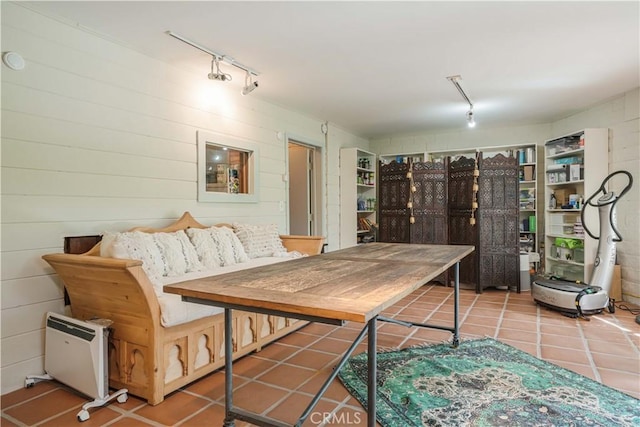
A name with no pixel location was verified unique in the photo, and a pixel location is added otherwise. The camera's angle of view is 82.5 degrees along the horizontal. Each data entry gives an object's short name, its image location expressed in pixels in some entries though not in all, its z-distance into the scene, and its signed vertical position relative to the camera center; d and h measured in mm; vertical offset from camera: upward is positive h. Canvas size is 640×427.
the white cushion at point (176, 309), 2193 -623
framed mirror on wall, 3781 +463
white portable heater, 2150 -913
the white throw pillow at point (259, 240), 3734 -323
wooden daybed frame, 2121 -754
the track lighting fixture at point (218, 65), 2965 +1366
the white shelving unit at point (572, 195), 4793 +172
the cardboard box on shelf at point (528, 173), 5824 +544
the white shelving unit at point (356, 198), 6277 +179
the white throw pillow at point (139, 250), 2432 -275
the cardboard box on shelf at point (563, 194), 5434 +189
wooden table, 1312 -348
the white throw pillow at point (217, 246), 3197 -339
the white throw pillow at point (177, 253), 2799 -348
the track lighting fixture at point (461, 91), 3881 +1377
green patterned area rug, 1985 -1151
